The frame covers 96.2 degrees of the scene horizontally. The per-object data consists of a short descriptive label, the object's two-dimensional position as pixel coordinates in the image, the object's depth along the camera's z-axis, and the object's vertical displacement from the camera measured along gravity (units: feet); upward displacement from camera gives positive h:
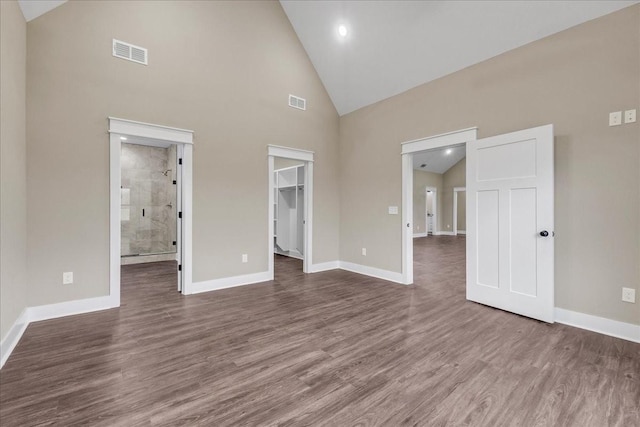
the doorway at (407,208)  14.48 +0.27
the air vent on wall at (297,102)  15.99 +6.28
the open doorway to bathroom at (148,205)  20.62 +0.64
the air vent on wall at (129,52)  10.93 +6.30
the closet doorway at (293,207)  16.97 +0.46
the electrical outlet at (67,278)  10.08 -2.27
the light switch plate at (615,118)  8.59 +2.86
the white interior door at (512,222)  9.61 -0.33
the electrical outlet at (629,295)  8.42 -2.41
